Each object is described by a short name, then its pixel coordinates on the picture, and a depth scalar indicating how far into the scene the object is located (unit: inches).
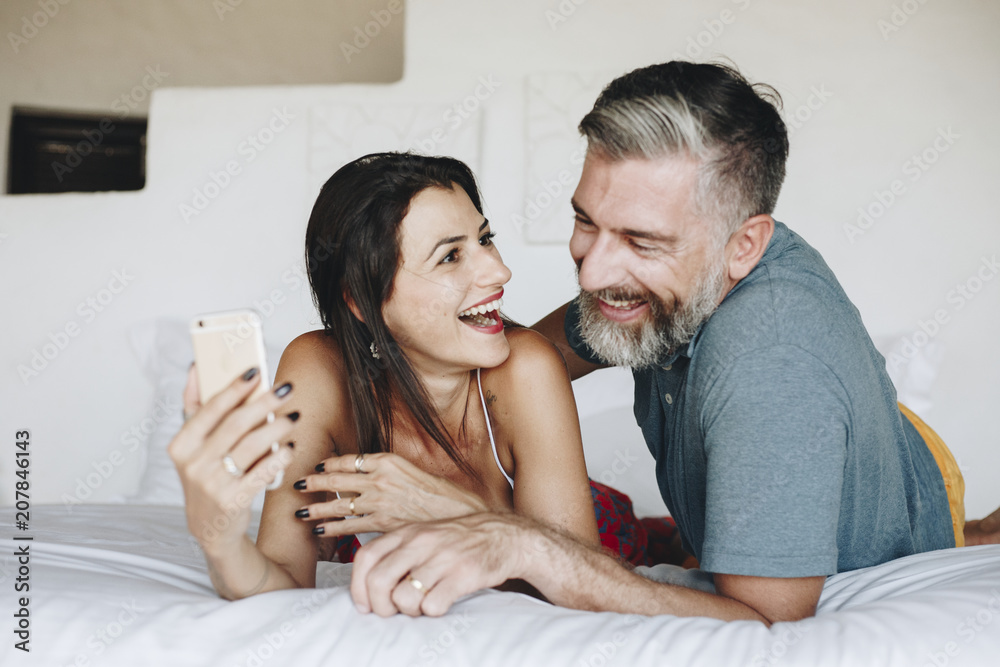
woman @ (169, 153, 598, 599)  50.3
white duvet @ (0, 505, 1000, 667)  36.1
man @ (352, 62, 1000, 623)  42.3
